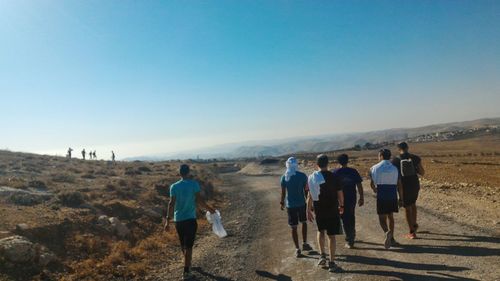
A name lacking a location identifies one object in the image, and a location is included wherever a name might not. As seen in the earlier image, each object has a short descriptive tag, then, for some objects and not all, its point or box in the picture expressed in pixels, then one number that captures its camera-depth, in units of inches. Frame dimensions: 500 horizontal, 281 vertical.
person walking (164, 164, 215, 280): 358.9
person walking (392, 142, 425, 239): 414.0
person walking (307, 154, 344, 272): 336.8
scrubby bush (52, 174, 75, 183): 921.5
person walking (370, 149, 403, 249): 388.5
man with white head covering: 392.8
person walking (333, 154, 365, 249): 399.2
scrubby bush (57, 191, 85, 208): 629.6
